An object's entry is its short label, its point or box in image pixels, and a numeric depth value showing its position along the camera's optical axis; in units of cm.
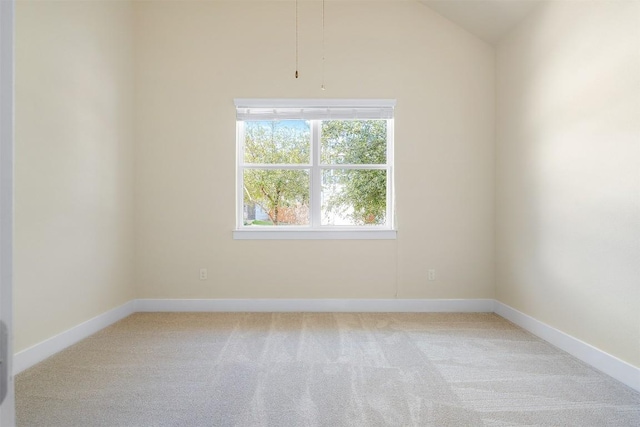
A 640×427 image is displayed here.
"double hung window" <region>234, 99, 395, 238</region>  419
